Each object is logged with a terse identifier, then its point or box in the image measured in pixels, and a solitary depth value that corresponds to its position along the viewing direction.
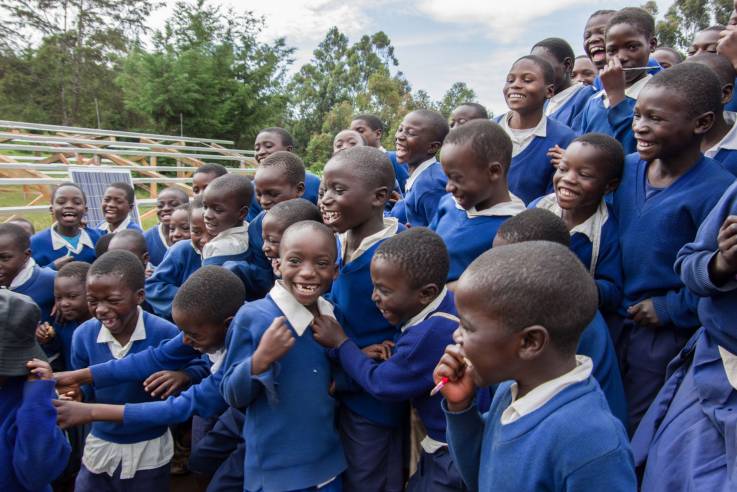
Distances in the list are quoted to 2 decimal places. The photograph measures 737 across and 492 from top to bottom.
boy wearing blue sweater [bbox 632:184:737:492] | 1.65
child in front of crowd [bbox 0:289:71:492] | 1.94
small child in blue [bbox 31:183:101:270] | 4.36
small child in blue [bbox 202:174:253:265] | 3.21
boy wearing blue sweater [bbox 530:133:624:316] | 2.33
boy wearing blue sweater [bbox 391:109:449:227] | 3.54
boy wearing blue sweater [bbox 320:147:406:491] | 2.31
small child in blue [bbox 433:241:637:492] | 1.25
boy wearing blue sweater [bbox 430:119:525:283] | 2.50
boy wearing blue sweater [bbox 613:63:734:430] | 2.17
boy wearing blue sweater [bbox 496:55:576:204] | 3.13
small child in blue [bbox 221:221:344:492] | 1.98
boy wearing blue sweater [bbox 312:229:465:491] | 2.00
